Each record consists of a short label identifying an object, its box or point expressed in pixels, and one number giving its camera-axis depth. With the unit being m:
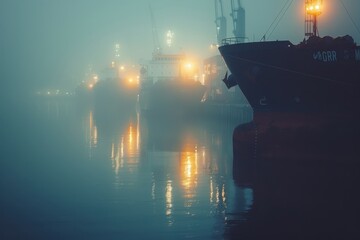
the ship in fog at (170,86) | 64.94
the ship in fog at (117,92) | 107.58
